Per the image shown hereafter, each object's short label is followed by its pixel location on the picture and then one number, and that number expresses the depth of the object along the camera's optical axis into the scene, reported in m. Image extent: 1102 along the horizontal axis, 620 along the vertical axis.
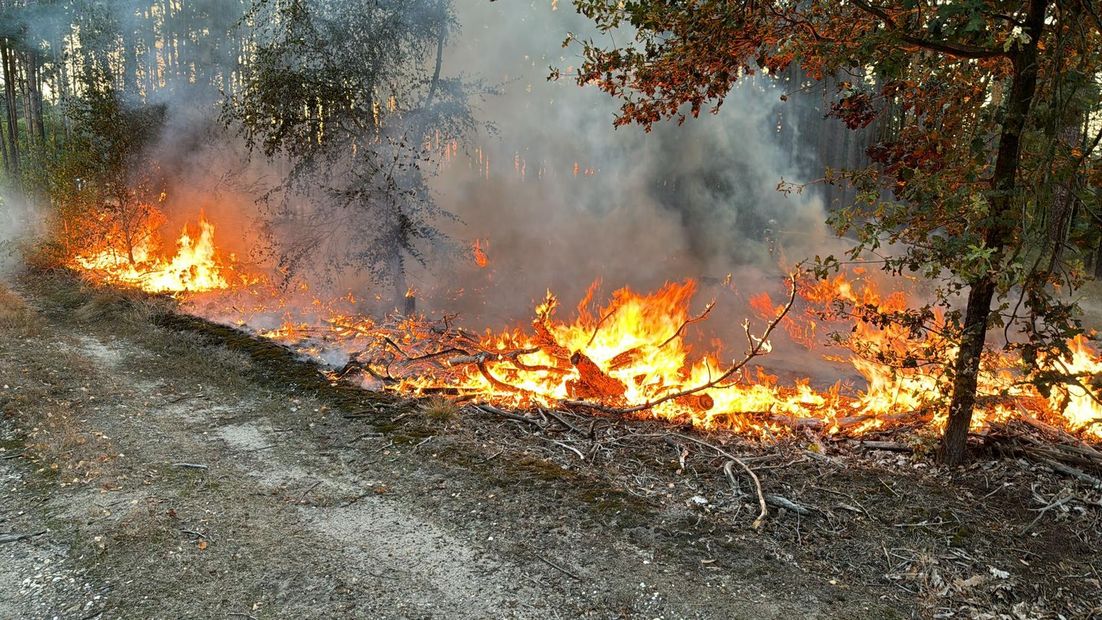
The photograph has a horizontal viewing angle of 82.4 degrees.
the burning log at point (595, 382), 6.88
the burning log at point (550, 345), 7.30
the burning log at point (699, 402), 6.50
